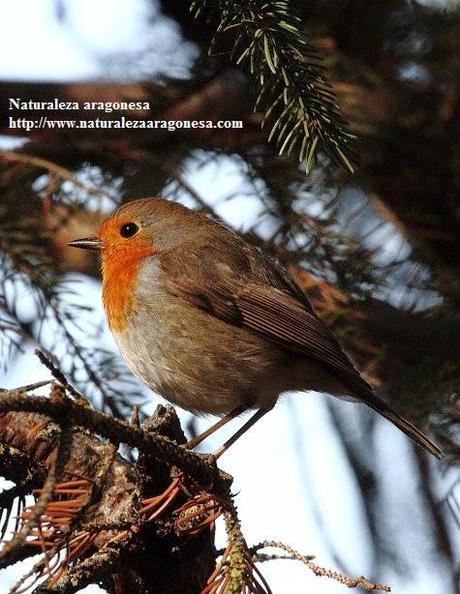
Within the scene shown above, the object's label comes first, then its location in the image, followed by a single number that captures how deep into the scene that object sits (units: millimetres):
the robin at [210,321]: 6437
